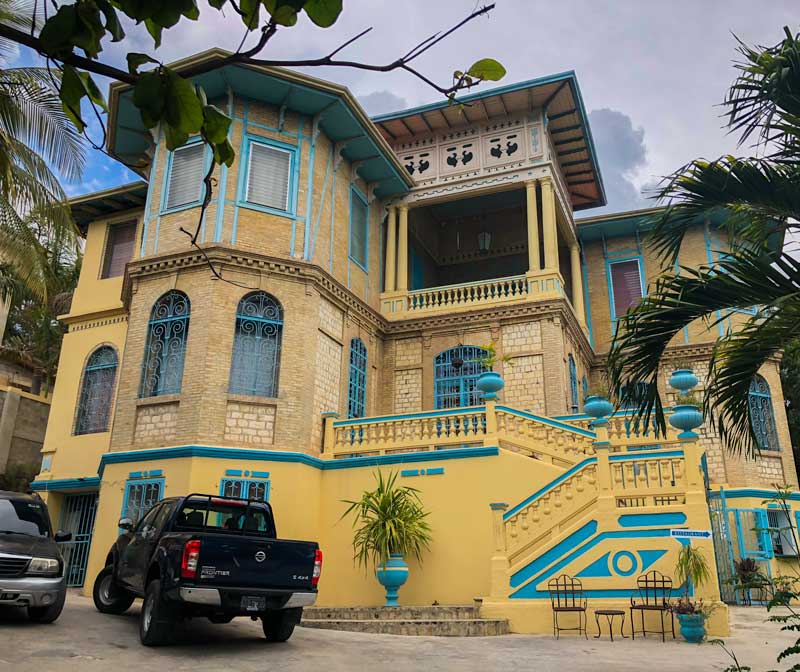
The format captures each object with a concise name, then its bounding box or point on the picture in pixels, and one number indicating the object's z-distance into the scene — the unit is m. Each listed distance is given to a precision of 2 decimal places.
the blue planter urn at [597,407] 13.78
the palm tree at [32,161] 11.70
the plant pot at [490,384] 14.93
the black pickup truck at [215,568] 7.91
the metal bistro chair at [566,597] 11.16
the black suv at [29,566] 8.43
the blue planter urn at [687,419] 11.97
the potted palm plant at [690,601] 10.16
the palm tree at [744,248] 6.82
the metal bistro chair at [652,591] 10.91
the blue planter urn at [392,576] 13.18
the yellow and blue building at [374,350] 12.60
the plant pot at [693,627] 10.13
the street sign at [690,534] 11.35
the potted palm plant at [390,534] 13.27
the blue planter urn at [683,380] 12.52
